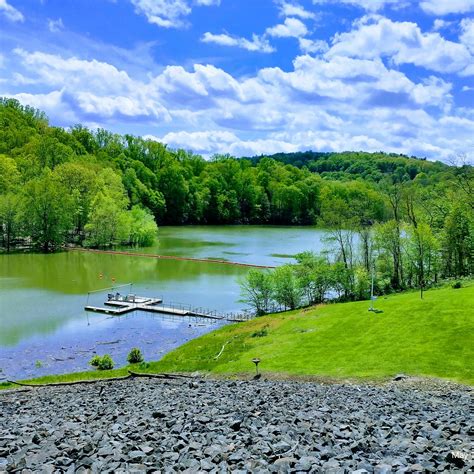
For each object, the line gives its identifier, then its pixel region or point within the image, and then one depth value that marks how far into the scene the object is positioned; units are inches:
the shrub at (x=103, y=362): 1382.9
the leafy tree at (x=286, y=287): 2133.4
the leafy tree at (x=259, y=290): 2097.7
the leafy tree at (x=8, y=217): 3900.1
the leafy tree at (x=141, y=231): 4318.4
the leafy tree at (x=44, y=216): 3946.9
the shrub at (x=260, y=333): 1638.2
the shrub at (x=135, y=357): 1456.7
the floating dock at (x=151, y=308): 2047.2
